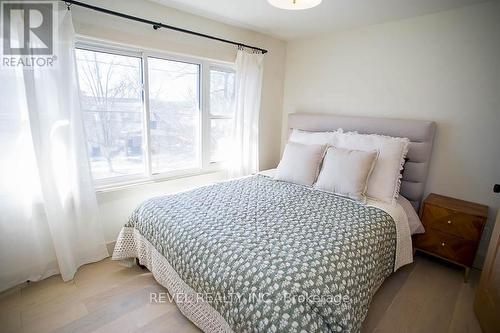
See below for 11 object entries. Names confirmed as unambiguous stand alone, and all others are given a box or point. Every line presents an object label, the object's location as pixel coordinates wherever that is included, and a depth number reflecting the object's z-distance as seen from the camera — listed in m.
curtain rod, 1.74
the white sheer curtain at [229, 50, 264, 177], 2.85
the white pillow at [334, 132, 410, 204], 2.12
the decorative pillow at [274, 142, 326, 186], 2.37
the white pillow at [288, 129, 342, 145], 2.58
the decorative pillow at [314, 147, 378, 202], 2.07
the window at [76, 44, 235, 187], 2.09
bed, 1.07
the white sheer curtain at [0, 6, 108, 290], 1.63
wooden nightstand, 1.96
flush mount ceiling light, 1.44
